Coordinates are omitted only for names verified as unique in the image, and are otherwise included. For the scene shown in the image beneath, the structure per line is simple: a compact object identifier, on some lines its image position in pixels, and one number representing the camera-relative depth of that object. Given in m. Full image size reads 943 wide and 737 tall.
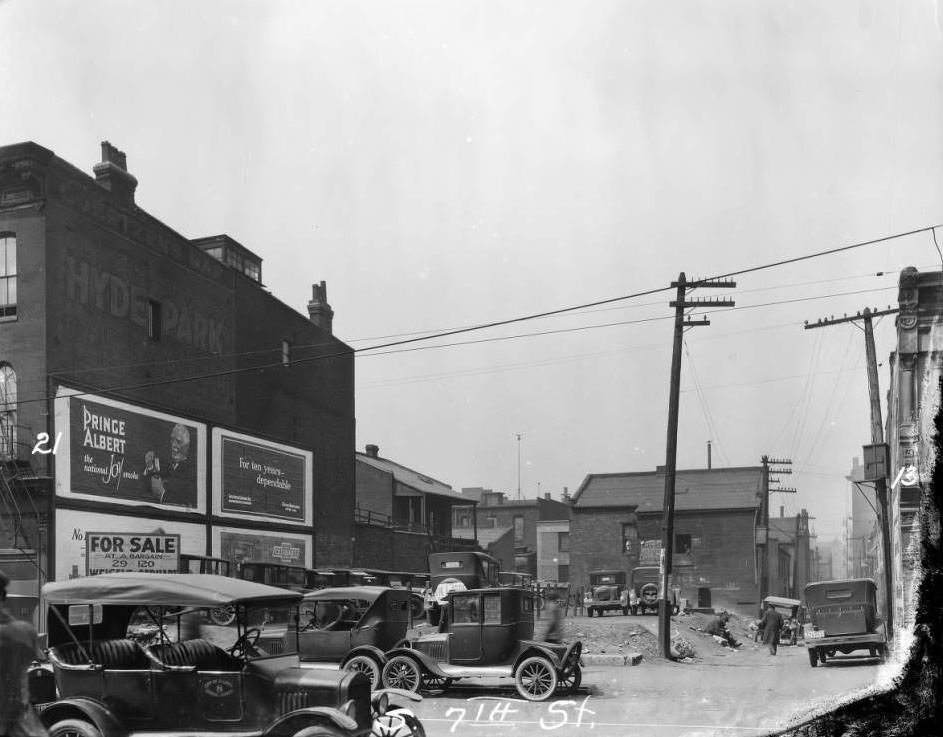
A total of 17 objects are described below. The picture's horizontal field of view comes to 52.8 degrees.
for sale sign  22.34
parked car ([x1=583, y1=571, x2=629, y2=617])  36.41
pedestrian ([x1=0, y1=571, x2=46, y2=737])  7.24
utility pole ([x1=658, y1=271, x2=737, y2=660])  22.34
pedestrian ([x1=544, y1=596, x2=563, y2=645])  16.80
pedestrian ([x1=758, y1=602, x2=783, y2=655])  26.17
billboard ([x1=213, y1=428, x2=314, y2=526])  29.02
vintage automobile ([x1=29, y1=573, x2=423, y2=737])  8.52
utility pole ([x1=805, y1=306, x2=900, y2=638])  20.52
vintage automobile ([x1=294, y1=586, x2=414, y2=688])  16.59
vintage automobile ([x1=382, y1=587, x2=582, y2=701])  15.00
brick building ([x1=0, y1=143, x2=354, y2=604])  21.73
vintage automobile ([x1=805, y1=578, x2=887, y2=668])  20.58
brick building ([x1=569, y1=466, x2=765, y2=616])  44.16
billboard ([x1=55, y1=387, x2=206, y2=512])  22.12
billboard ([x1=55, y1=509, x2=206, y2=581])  21.28
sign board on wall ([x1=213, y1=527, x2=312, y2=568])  28.30
